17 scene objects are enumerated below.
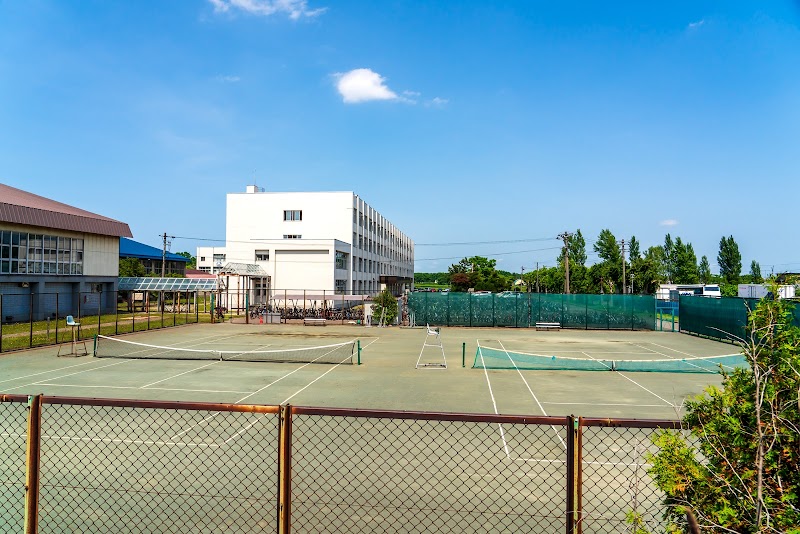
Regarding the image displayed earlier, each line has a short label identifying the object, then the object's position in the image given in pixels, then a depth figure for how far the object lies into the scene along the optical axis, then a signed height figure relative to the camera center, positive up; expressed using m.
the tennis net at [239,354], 23.25 -3.26
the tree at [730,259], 102.19 +5.74
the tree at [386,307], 42.88 -1.78
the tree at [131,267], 70.88 +2.23
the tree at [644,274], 80.44 +2.16
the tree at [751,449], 3.09 -1.03
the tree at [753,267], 104.05 +4.18
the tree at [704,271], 112.75 +3.60
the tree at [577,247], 106.94 +8.12
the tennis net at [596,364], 20.59 -3.19
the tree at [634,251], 85.81 +6.53
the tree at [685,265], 101.69 +4.46
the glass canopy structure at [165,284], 53.38 -0.01
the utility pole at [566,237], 64.30 +6.22
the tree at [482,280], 105.94 +1.20
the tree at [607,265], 85.38 +3.58
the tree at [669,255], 111.00 +7.02
